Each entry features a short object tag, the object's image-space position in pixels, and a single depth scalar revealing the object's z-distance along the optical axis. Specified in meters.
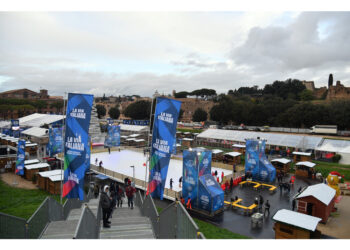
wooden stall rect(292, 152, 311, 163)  26.15
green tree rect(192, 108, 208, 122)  75.25
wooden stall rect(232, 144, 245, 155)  32.88
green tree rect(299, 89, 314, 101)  76.69
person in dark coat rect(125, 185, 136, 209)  10.71
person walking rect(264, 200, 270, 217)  13.96
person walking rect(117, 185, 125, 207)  12.75
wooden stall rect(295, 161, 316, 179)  22.48
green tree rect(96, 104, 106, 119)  91.81
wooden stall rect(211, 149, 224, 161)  29.55
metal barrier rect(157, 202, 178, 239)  6.70
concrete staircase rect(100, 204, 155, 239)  6.51
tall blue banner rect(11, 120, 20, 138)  35.23
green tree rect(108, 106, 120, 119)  89.88
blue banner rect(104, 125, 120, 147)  34.22
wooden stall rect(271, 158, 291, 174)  23.80
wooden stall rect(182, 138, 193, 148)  39.71
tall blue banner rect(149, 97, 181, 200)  9.55
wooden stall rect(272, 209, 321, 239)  10.09
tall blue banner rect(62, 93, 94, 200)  9.38
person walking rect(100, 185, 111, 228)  7.01
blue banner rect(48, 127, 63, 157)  26.27
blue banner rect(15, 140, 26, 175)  20.03
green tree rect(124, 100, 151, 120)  73.65
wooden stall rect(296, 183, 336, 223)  13.07
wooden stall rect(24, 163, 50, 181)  20.86
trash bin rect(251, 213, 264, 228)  12.76
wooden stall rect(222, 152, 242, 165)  27.75
